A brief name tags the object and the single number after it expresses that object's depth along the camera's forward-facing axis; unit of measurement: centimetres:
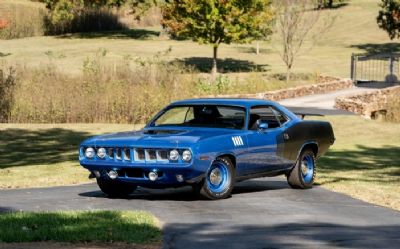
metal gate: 4875
